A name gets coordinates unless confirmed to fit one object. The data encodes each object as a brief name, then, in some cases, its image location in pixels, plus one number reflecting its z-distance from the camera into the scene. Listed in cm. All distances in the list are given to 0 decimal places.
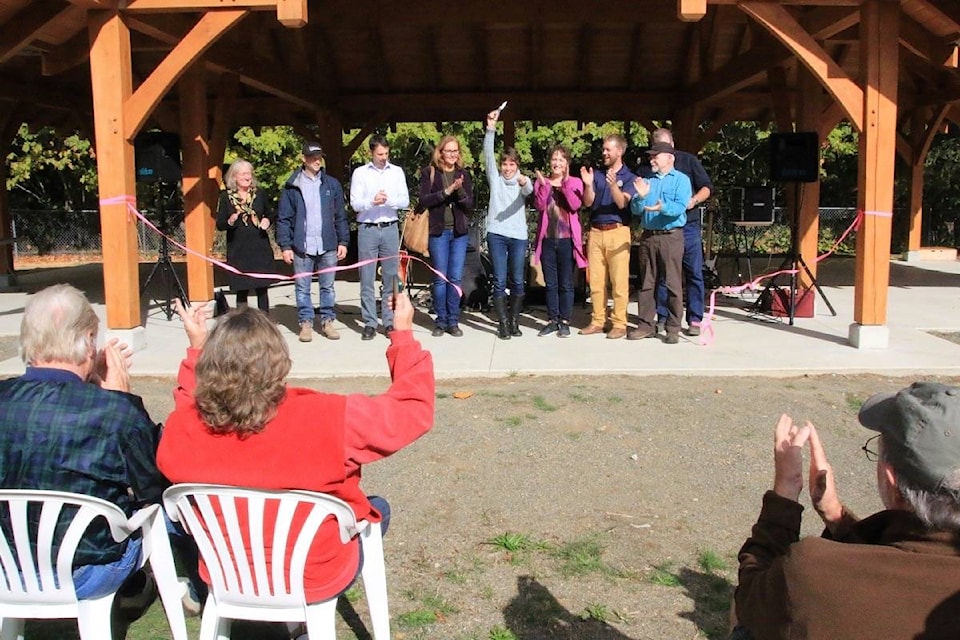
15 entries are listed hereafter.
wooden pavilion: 679
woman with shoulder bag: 722
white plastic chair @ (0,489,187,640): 223
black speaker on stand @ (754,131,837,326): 807
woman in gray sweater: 726
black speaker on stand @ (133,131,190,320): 888
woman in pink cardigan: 734
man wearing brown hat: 706
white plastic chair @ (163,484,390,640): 216
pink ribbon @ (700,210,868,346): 696
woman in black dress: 718
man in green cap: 148
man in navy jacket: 725
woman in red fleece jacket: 216
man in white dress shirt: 729
